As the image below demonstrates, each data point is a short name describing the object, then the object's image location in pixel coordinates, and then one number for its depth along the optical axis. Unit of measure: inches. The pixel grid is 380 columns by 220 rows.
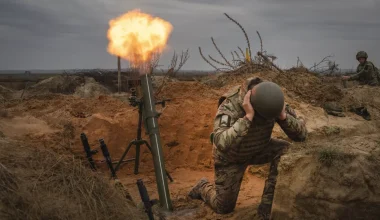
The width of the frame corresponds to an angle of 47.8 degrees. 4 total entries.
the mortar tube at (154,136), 227.3
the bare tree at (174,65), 377.8
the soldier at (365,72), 495.5
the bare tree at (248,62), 399.2
